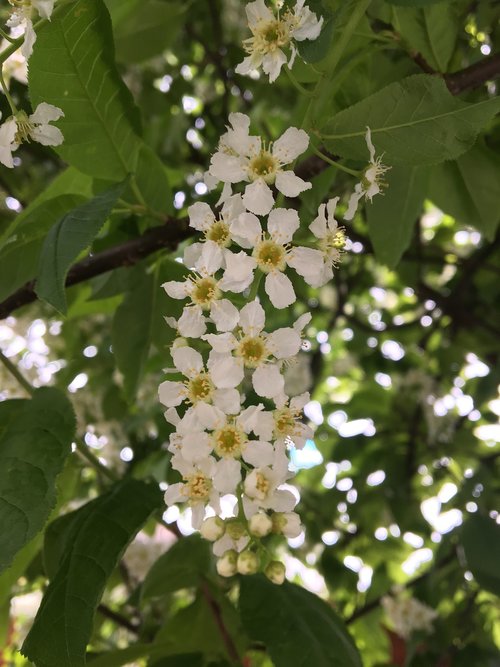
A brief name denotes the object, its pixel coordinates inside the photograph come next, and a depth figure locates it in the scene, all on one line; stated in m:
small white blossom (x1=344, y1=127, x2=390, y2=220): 0.10
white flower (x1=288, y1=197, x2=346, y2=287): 0.10
